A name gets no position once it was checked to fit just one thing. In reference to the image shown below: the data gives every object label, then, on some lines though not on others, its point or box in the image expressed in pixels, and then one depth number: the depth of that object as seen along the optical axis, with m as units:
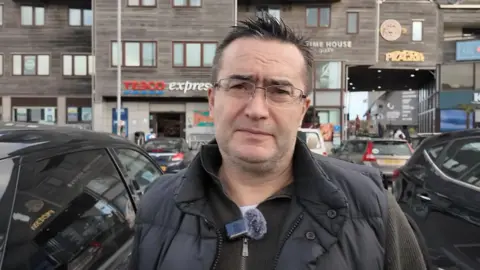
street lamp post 22.25
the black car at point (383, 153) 10.43
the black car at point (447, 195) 3.19
